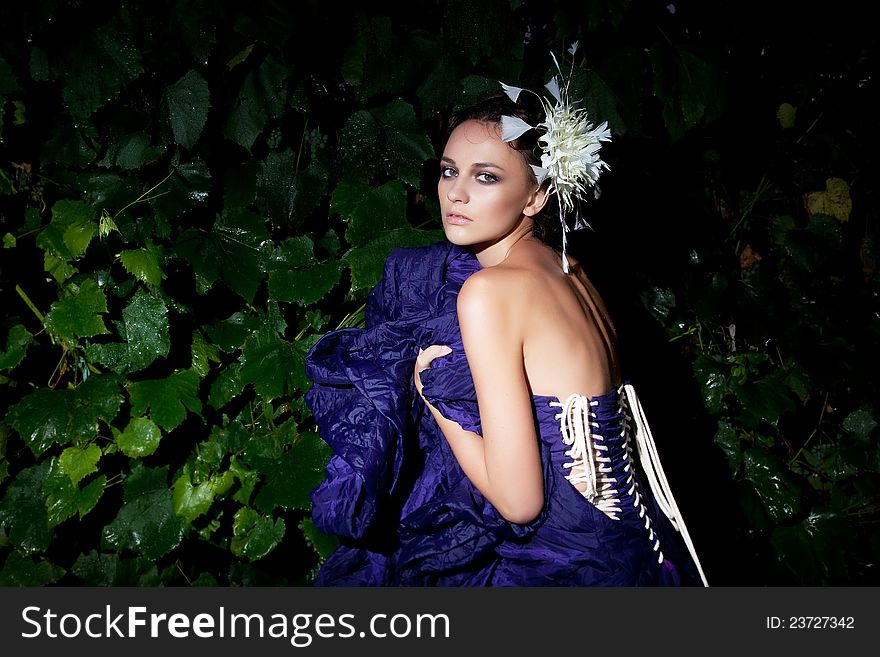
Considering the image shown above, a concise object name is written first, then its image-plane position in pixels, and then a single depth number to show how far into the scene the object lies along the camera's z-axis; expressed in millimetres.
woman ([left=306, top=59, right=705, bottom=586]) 1326
